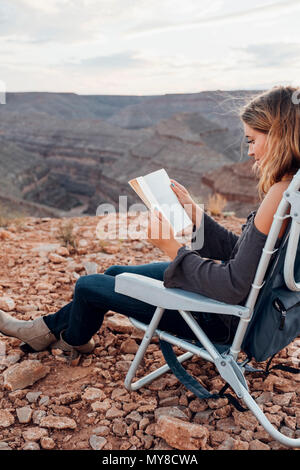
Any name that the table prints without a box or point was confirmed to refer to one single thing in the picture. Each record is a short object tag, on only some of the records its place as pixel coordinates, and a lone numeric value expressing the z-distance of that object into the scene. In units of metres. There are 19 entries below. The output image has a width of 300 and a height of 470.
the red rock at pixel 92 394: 1.88
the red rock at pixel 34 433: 1.64
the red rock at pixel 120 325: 2.44
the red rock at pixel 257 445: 1.51
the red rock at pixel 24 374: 1.97
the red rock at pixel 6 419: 1.72
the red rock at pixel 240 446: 1.51
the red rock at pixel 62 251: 3.78
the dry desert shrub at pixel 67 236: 4.09
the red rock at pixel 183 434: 1.52
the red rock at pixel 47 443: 1.60
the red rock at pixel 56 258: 3.54
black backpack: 1.46
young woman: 1.41
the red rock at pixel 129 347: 2.28
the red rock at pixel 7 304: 2.66
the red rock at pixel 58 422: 1.70
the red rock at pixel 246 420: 1.64
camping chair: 1.32
